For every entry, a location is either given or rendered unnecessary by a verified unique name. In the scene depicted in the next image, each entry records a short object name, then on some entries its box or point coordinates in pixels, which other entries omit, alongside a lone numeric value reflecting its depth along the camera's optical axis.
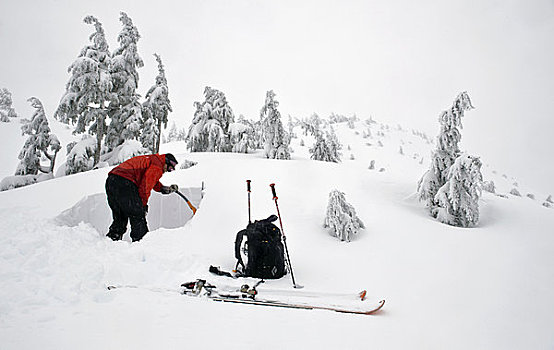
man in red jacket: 5.06
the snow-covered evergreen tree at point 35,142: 14.24
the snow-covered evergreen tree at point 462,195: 6.42
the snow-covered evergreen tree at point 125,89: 15.55
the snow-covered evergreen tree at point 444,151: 7.10
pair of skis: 2.84
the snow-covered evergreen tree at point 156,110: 18.81
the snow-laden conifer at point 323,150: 17.44
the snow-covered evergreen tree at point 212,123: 19.69
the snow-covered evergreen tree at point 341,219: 5.56
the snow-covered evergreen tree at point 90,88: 13.41
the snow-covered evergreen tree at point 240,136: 18.95
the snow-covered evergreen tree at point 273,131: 15.86
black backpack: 4.32
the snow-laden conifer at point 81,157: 13.91
